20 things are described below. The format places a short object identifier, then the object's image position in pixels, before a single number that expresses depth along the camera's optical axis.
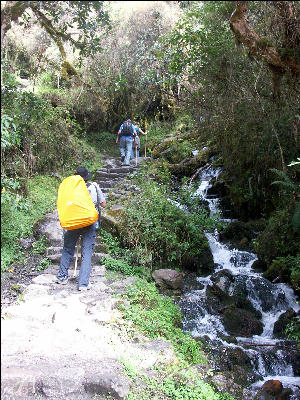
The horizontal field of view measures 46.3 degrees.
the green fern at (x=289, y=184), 7.00
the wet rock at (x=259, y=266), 8.59
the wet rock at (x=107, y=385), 3.45
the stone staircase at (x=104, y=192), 6.89
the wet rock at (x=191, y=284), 7.64
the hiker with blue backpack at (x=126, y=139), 12.34
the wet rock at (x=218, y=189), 11.87
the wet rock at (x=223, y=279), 7.64
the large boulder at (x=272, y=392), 4.96
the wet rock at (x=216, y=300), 7.06
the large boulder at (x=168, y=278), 7.24
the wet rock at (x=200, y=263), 8.23
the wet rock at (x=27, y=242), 7.11
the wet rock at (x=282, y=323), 6.66
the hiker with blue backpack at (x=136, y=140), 12.88
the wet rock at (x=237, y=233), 9.77
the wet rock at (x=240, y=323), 6.66
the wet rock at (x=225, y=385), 4.92
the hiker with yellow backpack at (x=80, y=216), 5.23
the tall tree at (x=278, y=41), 5.18
